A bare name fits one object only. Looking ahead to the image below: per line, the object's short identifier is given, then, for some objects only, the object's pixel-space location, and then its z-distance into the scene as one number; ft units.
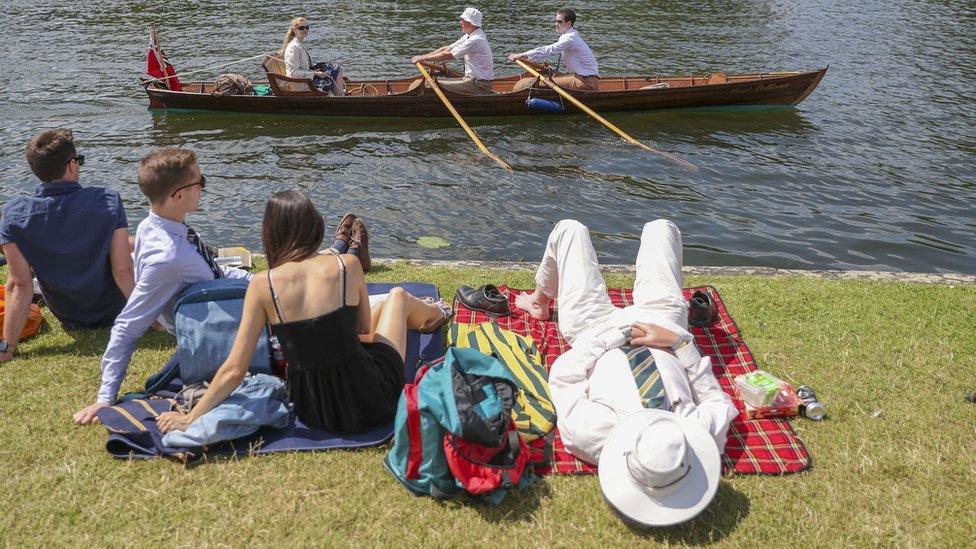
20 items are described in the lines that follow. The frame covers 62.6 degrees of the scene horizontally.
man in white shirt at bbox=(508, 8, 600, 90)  46.55
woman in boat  46.34
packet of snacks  15.89
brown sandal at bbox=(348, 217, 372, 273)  22.58
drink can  15.80
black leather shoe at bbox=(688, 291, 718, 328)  19.67
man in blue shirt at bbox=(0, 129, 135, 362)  17.70
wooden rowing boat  48.32
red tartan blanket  14.38
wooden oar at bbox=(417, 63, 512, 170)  43.24
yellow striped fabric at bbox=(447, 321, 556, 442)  14.98
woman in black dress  13.44
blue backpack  15.31
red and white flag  49.19
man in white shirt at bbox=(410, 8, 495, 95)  45.60
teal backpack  13.10
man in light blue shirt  15.56
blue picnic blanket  14.12
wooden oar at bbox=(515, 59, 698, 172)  43.50
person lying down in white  14.29
